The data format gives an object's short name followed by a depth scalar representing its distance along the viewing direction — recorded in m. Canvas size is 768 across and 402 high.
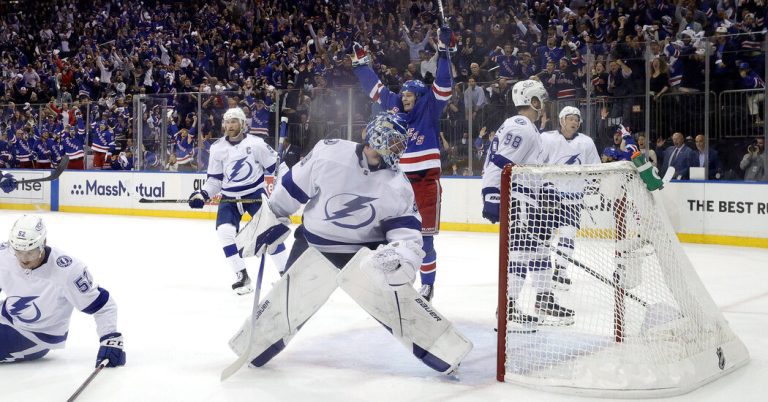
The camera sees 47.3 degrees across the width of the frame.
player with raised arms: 5.00
